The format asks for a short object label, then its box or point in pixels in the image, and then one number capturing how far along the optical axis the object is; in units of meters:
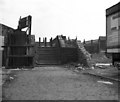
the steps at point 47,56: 17.22
